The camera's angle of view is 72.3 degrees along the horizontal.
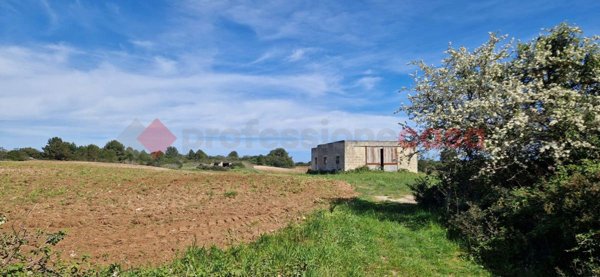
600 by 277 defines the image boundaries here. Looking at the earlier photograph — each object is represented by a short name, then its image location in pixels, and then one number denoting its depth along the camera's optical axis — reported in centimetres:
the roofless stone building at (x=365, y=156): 4147
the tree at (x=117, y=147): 6612
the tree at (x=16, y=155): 4838
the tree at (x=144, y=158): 6428
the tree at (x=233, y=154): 8885
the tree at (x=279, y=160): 7647
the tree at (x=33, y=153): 5203
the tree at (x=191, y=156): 7711
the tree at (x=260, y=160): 7850
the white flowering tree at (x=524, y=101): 1094
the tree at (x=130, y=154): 6576
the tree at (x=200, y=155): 7627
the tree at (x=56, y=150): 5253
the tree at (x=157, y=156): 6762
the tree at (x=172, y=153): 7739
